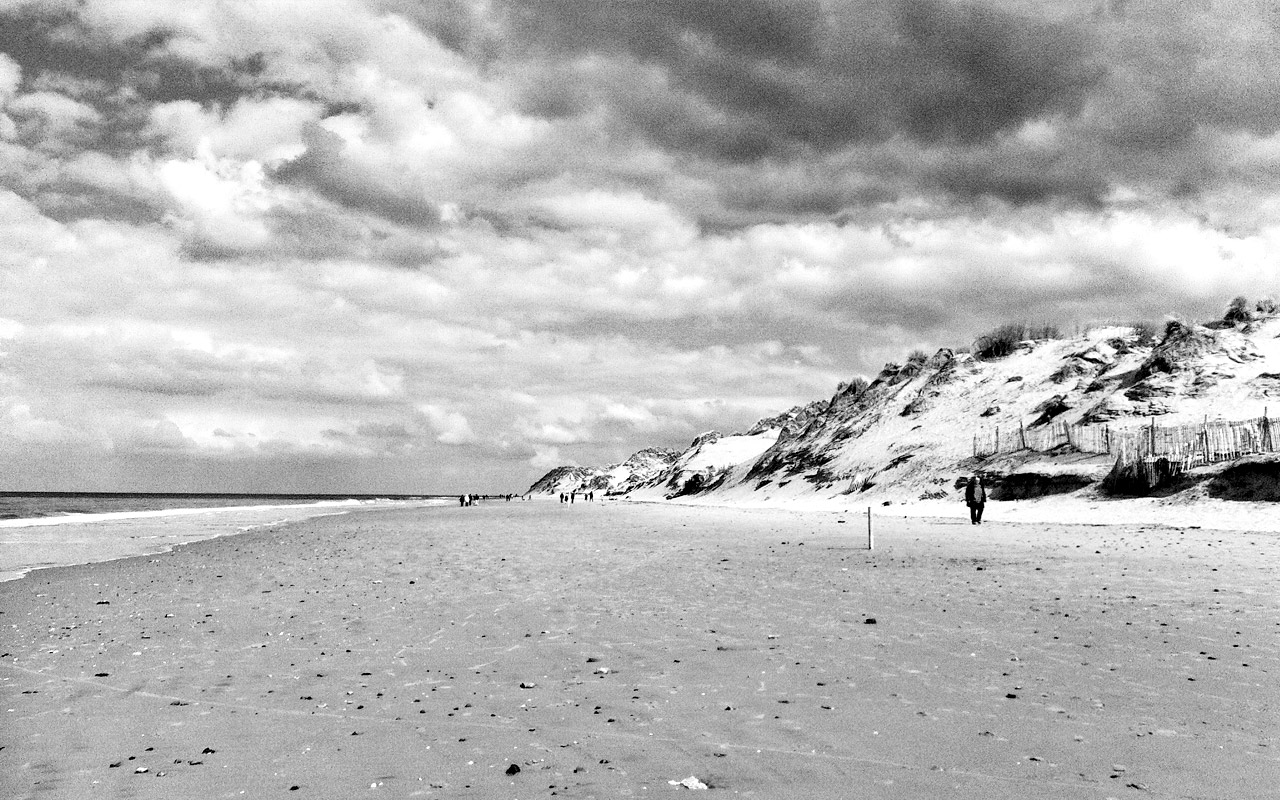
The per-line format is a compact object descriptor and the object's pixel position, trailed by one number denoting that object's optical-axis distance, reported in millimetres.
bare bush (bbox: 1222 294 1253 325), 52875
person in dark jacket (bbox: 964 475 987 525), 32719
